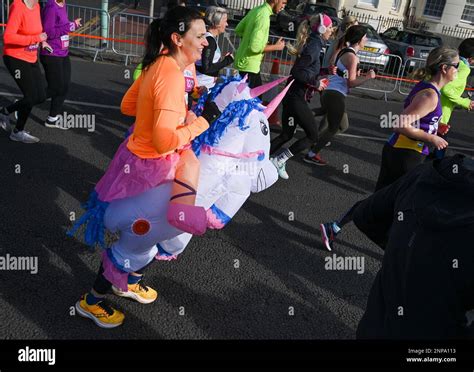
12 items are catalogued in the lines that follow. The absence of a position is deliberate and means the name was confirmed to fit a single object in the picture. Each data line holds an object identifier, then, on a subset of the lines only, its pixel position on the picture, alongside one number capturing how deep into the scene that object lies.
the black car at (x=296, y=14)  18.00
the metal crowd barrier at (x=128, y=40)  12.21
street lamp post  12.36
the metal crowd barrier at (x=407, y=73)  13.12
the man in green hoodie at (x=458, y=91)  4.87
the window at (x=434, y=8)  29.05
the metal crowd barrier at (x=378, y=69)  12.98
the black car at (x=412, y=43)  16.18
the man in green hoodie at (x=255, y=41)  6.01
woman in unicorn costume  2.63
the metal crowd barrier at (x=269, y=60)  12.54
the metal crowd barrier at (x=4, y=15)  11.98
